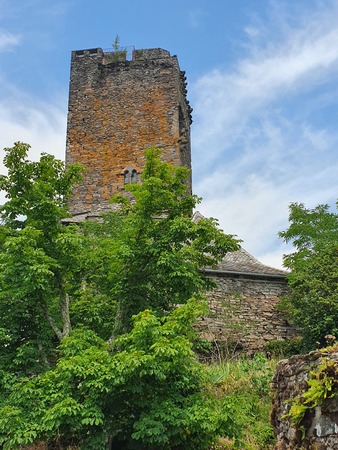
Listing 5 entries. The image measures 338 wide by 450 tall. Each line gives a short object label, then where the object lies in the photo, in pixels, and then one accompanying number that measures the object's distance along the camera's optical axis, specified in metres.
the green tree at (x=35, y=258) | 9.48
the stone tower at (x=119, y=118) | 23.77
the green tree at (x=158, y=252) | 10.04
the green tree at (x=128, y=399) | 7.93
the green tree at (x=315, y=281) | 14.10
